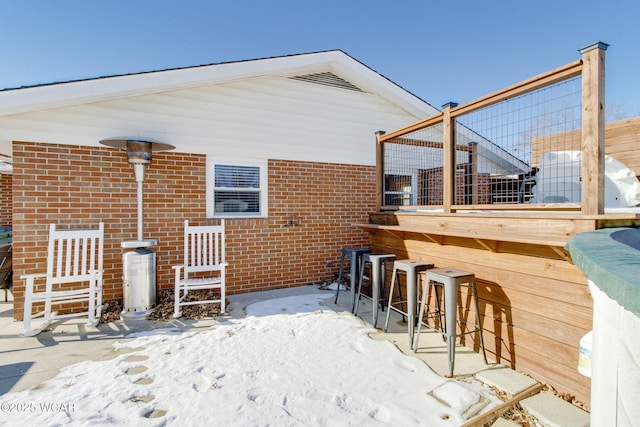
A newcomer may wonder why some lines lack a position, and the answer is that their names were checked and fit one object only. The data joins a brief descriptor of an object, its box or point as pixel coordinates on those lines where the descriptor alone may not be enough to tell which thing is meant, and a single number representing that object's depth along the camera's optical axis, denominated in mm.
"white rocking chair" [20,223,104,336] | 3611
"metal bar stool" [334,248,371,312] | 4355
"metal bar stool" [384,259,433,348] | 3184
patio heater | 4066
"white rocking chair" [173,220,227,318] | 4262
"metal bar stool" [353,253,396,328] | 3770
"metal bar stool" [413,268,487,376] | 2736
